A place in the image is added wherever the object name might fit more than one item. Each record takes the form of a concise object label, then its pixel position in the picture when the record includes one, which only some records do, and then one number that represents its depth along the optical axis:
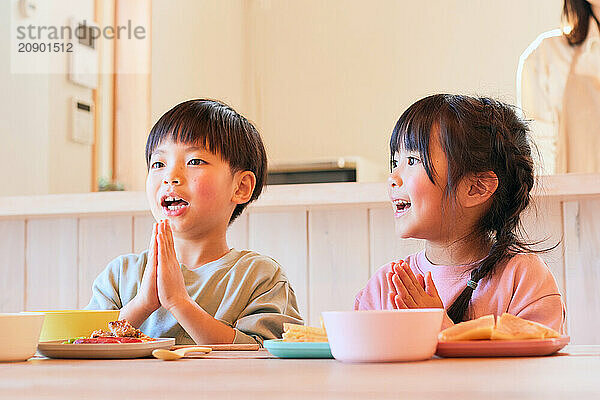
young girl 1.54
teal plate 1.15
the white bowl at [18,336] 1.17
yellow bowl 1.30
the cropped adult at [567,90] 2.12
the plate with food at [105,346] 1.19
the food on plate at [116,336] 1.22
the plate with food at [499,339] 1.14
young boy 1.60
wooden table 0.80
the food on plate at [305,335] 1.18
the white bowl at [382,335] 1.10
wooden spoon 1.16
